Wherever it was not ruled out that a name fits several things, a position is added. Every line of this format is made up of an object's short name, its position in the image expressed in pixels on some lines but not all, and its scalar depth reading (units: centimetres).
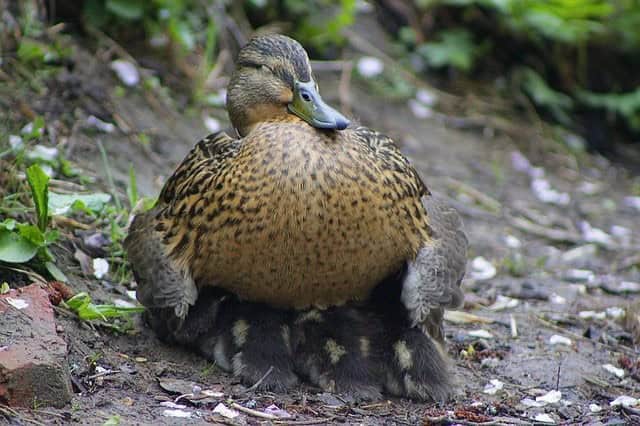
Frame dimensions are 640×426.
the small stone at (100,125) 1247
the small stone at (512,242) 1393
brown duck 800
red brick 695
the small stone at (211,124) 1428
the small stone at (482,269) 1240
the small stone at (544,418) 830
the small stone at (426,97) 1833
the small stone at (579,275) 1277
